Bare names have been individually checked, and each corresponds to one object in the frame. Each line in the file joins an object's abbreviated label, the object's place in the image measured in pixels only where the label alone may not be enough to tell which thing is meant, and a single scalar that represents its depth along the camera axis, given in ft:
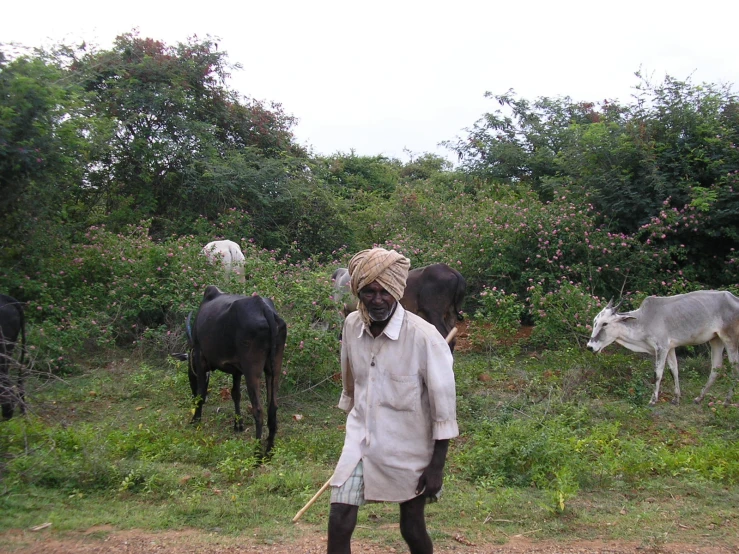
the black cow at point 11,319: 25.44
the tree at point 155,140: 49.16
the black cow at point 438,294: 32.04
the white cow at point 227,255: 33.27
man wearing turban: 10.59
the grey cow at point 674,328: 29.19
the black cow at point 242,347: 22.52
